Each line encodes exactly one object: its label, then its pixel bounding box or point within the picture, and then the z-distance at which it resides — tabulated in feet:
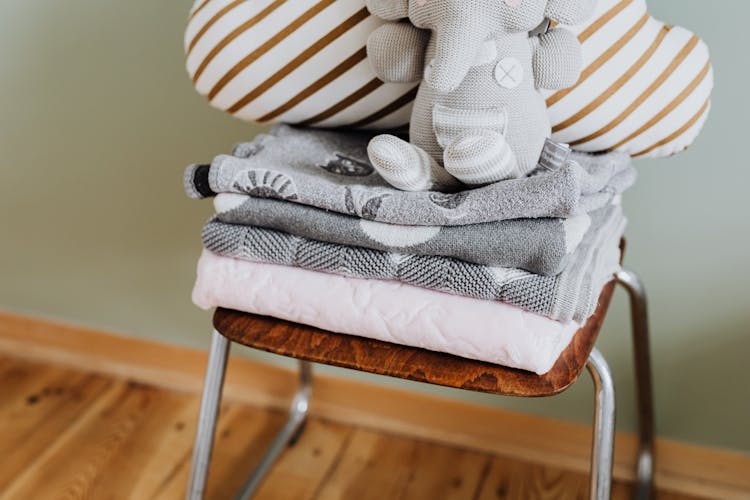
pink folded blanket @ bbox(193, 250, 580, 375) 2.18
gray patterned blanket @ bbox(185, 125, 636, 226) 2.15
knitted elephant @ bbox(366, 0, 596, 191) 2.24
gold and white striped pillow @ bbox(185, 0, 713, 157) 2.59
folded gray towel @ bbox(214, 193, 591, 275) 2.14
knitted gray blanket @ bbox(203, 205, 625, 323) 2.16
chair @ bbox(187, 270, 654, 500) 2.23
